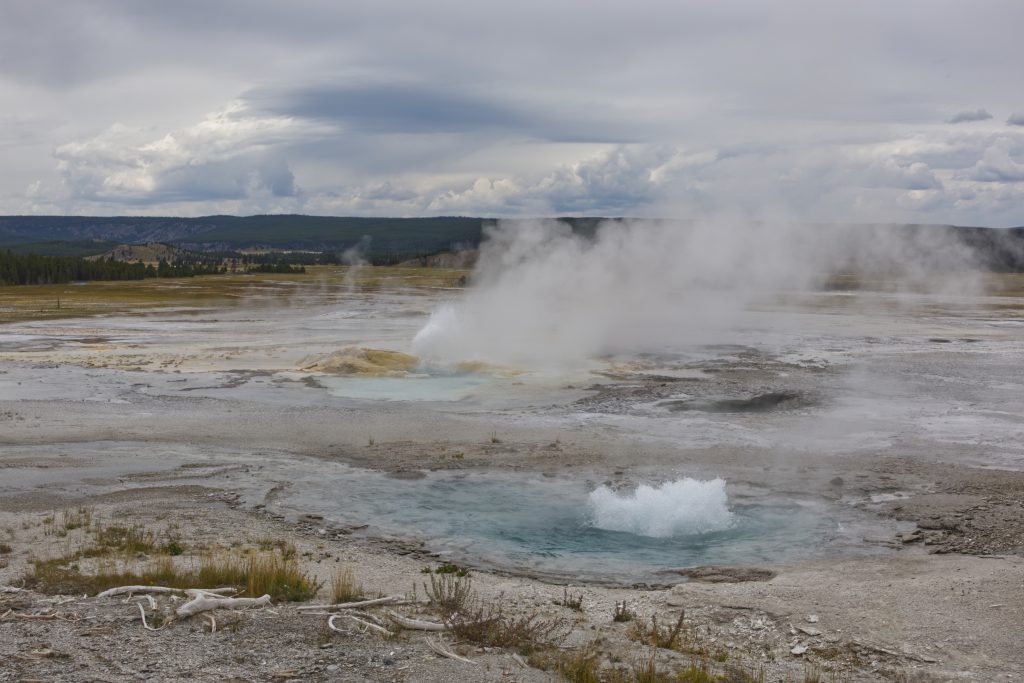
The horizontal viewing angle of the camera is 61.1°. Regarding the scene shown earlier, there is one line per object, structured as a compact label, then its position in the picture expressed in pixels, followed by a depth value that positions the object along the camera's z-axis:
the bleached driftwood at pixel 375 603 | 8.83
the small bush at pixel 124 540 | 10.93
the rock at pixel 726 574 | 10.53
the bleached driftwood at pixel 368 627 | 8.20
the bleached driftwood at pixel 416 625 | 8.38
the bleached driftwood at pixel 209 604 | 8.48
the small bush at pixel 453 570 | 10.49
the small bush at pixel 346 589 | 9.13
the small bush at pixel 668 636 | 8.31
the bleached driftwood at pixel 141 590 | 8.92
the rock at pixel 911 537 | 12.00
